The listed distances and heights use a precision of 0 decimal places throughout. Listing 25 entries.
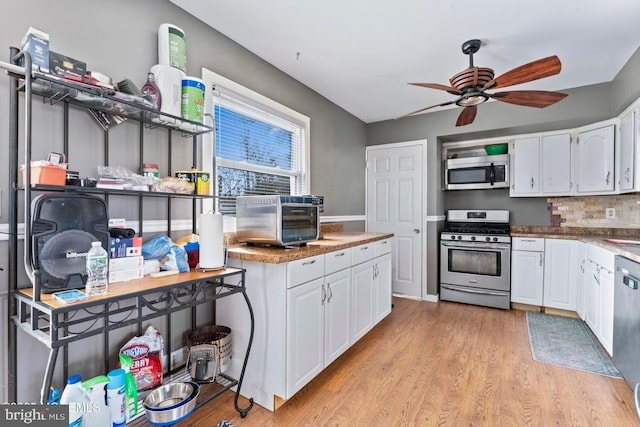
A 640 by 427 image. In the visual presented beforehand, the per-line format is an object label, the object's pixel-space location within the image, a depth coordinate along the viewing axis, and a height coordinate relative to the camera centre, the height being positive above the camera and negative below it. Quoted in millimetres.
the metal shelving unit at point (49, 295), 1112 -334
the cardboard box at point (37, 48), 1215 +656
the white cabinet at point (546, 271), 3311 -681
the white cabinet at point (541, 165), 3475 +562
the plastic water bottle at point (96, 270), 1207 -252
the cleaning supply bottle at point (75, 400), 1231 -809
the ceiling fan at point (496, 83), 1930 +907
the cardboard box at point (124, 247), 1428 -182
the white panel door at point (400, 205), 4148 +90
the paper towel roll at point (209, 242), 1663 -177
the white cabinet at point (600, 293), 2381 -707
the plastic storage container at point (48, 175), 1178 +138
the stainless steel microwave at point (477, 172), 3846 +520
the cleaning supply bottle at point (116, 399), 1363 -871
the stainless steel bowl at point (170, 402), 1449 -991
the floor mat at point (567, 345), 2322 -1176
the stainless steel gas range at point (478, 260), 3641 -609
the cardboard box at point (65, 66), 1272 +623
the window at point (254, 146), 2326 +579
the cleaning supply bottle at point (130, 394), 1457 -909
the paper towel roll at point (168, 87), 1724 +712
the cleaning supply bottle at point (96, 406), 1304 -872
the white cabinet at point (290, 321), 1799 -732
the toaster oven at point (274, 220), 2000 -68
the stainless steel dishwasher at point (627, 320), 1888 -724
